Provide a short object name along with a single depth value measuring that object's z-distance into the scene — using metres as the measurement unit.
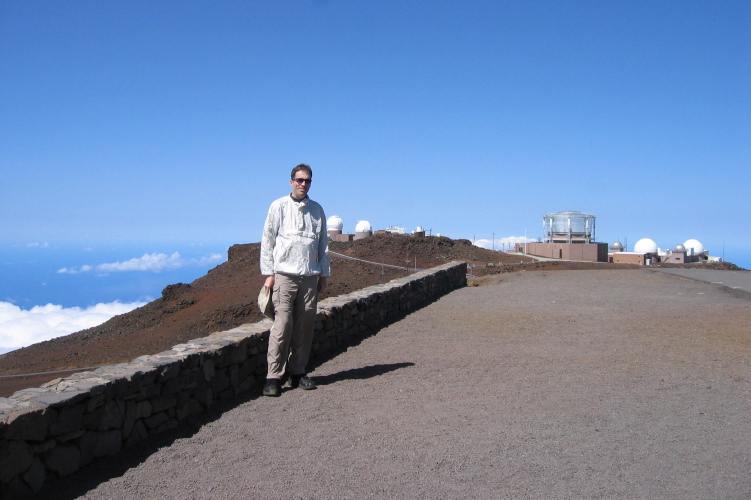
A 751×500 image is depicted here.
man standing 5.57
